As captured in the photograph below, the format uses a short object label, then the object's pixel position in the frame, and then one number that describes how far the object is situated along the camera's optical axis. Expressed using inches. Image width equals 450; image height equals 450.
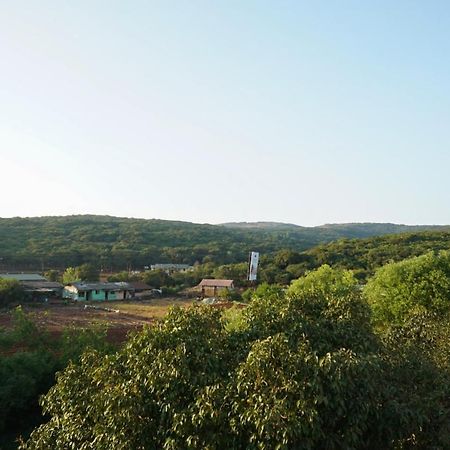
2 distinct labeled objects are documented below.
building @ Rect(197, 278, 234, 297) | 2130.9
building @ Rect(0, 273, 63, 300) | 1879.9
